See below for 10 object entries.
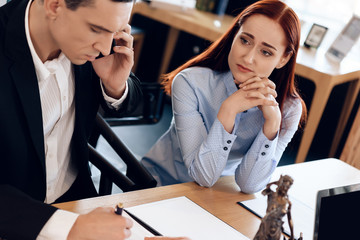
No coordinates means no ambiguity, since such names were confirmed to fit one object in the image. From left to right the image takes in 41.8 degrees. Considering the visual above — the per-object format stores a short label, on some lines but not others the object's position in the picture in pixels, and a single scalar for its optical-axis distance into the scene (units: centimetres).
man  100
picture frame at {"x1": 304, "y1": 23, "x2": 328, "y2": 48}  373
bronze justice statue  103
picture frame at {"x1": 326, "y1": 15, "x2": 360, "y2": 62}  347
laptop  103
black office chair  152
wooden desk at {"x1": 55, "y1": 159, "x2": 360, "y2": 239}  124
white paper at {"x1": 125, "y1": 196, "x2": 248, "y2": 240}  116
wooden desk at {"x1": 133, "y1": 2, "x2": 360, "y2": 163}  322
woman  155
